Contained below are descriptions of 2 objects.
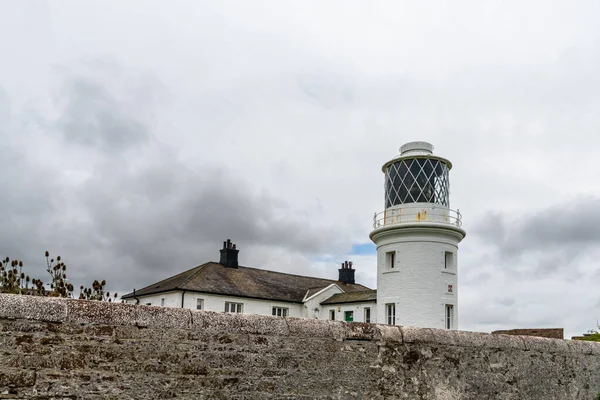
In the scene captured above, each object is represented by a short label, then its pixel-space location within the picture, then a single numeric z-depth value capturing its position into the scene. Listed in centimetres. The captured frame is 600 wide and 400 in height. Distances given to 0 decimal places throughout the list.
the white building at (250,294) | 2692
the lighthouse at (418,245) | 1830
